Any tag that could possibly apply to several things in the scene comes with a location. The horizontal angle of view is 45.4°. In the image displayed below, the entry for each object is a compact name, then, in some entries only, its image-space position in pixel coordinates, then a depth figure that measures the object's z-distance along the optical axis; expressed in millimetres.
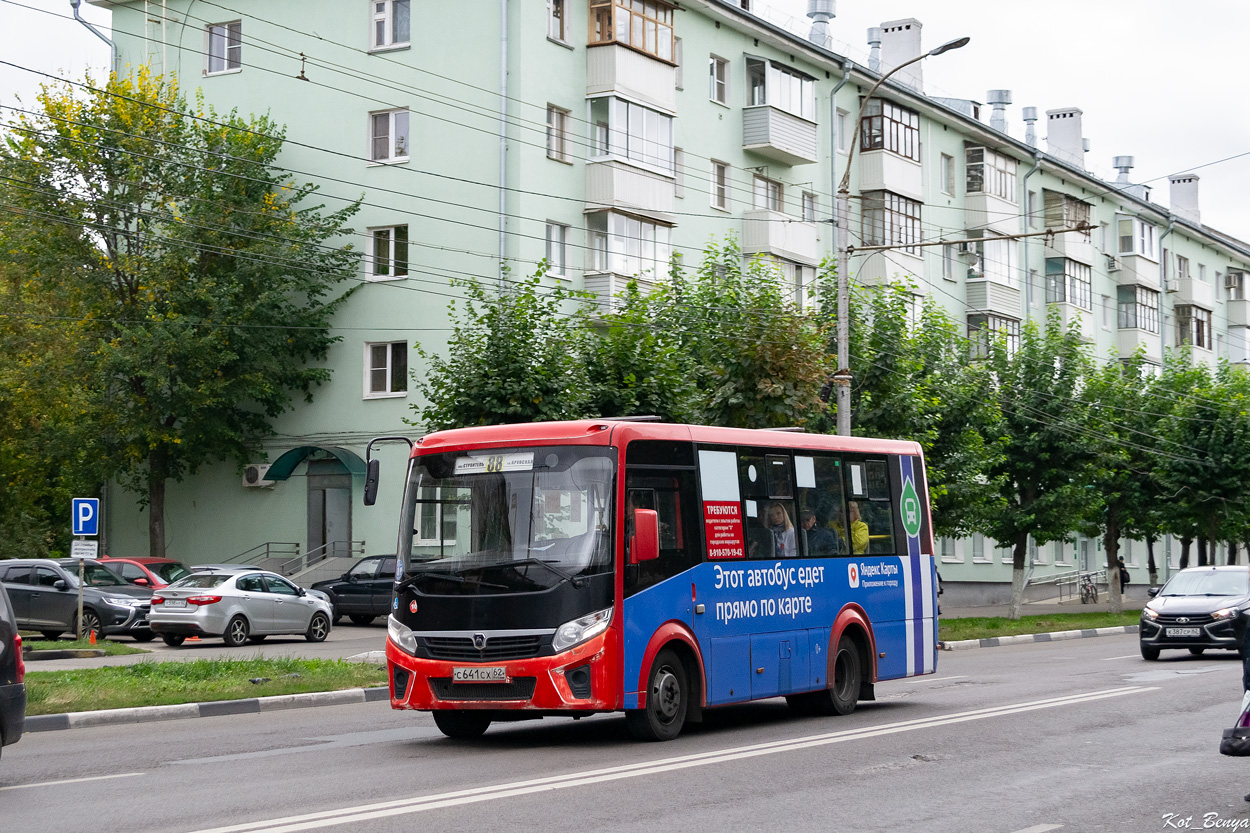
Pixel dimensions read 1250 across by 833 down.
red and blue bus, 12062
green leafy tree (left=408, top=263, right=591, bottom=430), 28547
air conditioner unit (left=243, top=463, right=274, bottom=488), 40562
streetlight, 26453
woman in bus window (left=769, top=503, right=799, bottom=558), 14406
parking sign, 23359
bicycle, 56356
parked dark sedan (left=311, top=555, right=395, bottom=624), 34212
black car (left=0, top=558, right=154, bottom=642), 26844
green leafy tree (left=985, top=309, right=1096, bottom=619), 40594
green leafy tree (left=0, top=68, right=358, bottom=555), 37562
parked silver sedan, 26453
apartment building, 37219
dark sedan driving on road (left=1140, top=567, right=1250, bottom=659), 24234
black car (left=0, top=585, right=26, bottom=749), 10016
